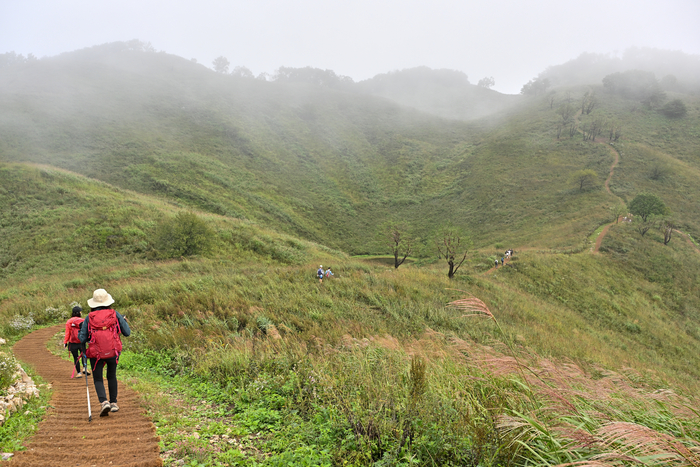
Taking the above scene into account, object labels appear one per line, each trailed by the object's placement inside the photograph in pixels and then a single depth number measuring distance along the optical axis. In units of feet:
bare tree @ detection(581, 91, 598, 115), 216.74
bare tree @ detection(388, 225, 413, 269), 82.39
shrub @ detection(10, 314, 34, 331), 30.63
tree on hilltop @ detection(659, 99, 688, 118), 198.80
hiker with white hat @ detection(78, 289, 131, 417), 14.49
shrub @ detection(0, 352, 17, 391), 14.06
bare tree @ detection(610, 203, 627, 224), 109.60
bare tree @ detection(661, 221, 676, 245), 94.35
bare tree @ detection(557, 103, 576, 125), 206.59
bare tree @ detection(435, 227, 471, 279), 67.94
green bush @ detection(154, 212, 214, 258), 67.77
